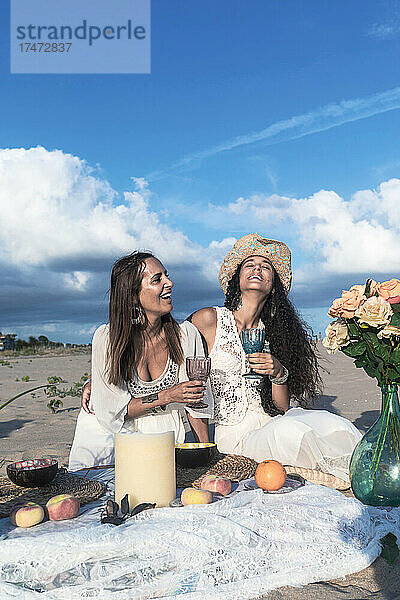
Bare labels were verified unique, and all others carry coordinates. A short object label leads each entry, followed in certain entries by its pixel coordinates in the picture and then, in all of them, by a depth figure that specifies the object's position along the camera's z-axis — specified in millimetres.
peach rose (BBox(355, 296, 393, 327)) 2443
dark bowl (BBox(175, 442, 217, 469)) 2754
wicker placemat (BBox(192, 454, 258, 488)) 2723
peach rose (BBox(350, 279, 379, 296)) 2564
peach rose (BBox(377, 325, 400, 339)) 2443
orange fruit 2508
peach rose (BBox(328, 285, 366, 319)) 2533
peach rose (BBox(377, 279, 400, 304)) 2490
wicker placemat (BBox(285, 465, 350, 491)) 3027
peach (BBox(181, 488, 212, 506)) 2361
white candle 2346
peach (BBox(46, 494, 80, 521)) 2242
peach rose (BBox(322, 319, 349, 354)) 2600
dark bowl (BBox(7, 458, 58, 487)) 2490
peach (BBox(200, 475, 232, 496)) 2500
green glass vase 2668
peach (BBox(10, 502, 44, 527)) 2191
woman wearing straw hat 3988
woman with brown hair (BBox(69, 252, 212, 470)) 3645
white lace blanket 2072
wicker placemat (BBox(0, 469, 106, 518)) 2428
